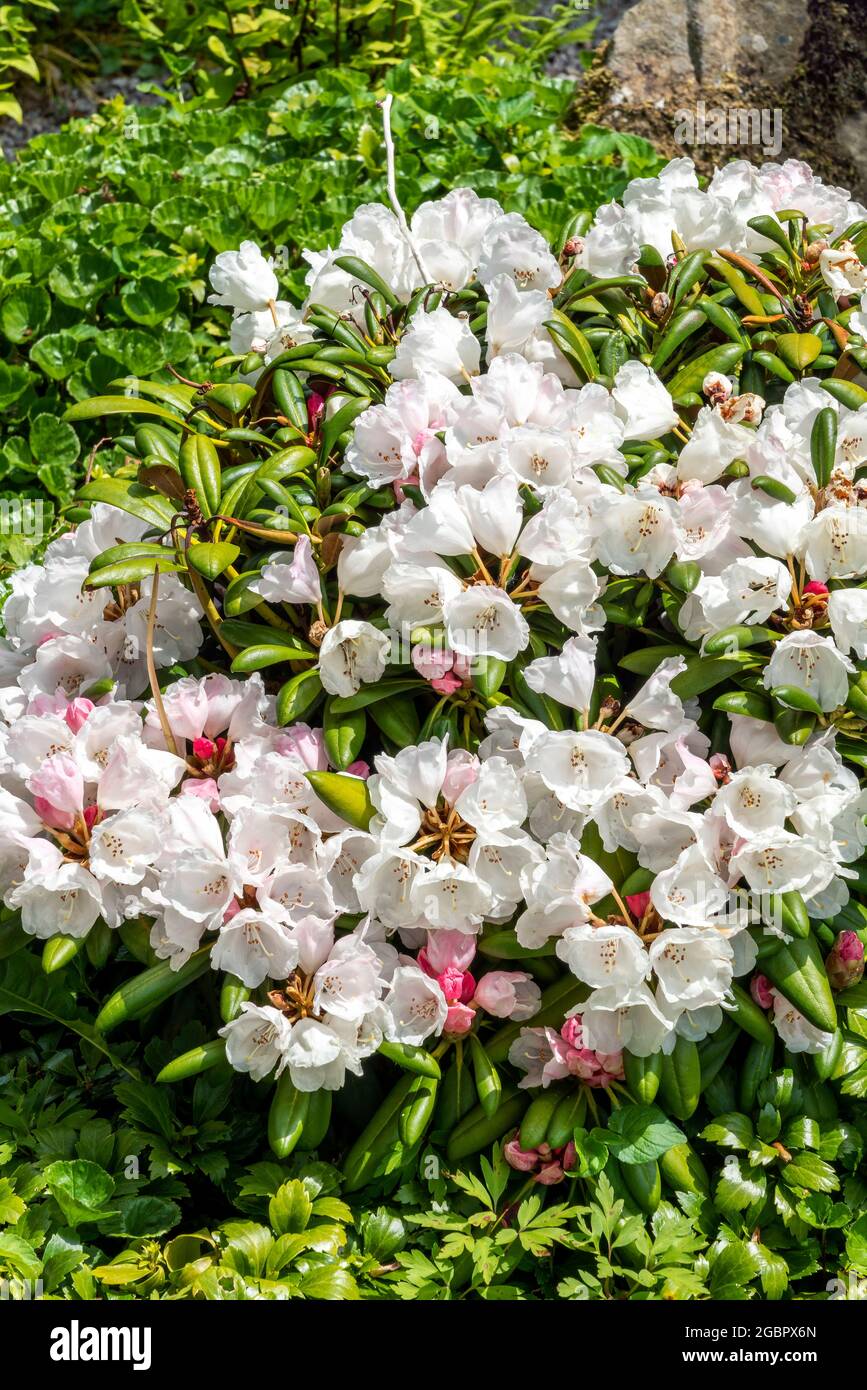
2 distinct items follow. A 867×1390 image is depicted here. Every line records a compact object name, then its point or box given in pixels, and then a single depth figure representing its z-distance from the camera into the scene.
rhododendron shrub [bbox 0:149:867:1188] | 1.97
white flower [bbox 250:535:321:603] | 2.09
